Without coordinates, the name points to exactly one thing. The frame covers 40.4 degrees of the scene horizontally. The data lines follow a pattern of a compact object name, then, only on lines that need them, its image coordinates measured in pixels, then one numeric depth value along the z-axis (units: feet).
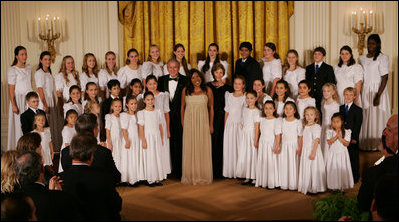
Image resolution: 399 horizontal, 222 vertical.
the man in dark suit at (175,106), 25.79
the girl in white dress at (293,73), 26.22
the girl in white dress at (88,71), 26.94
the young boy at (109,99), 25.03
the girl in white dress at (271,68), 26.58
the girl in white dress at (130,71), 26.91
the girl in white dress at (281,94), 24.18
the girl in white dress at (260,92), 24.94
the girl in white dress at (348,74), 26.21
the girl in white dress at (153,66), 27.11
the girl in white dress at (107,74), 27.09
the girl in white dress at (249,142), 24.26
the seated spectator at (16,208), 9.05
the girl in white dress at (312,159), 22.66
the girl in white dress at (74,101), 25.00
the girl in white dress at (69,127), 22.91
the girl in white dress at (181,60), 27.02
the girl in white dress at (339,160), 22.72
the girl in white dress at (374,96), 26.84
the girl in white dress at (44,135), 22.85
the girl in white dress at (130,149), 24.04
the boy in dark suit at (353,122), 23.99
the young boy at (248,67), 26.68
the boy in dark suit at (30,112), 24.18
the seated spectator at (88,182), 12.38
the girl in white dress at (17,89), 26.58
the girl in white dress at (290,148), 23.13
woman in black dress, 25.75
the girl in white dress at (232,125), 24.90
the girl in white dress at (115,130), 23.90
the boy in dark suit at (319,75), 26.22
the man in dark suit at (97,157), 14.54
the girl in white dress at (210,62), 26.99
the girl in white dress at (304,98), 24.10
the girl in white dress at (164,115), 24.97
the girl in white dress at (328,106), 24.00
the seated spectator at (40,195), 10.83
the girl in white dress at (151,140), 24.18
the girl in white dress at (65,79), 27.09
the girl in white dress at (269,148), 23.52
